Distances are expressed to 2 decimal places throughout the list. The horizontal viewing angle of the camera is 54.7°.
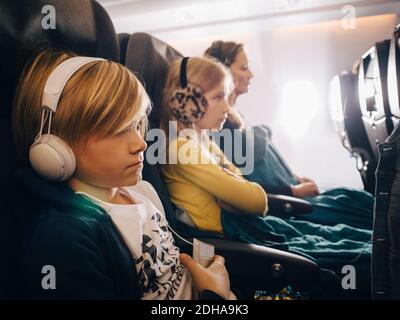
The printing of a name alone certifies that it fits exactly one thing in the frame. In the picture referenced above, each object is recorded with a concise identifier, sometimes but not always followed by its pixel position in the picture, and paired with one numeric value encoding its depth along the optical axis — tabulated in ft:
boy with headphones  2.18
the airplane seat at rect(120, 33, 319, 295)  2.87
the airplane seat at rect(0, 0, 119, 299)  2.23
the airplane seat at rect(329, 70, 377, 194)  3.71
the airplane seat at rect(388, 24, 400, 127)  3.09
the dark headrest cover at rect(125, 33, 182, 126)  3.12
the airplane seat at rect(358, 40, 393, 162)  3.30
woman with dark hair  3.55
